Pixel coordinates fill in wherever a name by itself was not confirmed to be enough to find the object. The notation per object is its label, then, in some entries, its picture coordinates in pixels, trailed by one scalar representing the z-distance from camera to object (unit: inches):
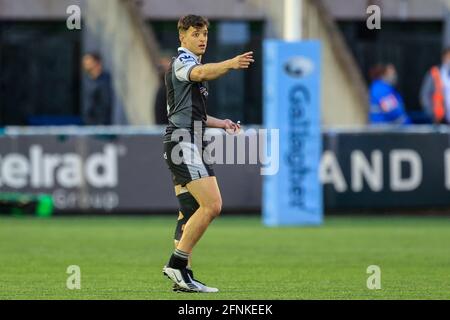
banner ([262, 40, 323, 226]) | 857.5
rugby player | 478.6
